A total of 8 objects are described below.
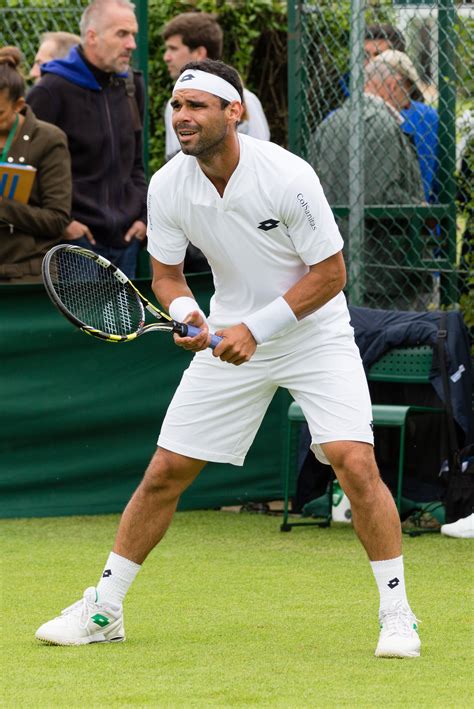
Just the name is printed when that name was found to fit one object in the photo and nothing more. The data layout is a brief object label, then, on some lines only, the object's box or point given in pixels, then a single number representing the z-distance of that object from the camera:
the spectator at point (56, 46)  16.25
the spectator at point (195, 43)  15.58
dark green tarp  14.20
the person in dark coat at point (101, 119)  14.41
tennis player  8.91
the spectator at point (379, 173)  14.95
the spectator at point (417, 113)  15.02
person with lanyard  13.77
